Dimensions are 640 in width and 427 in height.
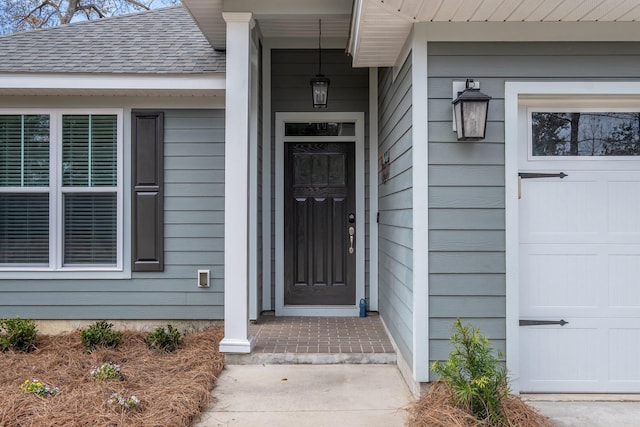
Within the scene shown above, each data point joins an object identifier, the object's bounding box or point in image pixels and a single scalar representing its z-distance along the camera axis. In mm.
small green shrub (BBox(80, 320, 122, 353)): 3936
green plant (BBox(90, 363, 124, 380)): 3166
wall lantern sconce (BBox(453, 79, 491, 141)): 2807
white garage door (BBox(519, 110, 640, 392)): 3064
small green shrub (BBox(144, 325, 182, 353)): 3934
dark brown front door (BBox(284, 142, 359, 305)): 5020
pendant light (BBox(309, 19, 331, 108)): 4492
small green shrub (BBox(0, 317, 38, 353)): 3924
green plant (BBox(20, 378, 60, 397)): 2862
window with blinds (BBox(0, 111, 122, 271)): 4422
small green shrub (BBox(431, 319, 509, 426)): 2428
